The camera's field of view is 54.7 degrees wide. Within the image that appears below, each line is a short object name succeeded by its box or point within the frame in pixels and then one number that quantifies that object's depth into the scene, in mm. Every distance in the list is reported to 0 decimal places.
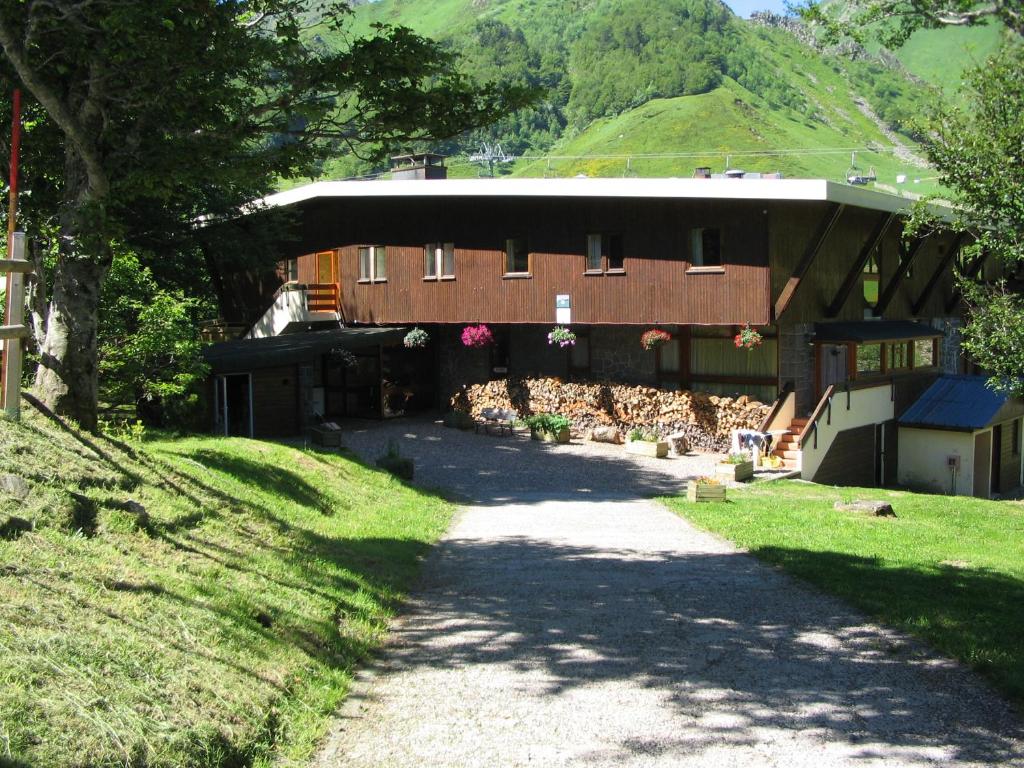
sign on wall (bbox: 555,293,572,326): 25062
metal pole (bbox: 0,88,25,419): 8480
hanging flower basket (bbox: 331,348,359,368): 25906
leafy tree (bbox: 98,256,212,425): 15383
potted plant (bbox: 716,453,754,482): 19609
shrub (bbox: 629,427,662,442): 23388
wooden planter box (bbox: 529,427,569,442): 24422
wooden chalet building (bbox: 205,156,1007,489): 22859
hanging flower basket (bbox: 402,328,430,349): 26453
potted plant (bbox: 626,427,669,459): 22953
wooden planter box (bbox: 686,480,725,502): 16406
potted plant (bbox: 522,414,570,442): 24375
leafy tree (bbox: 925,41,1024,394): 17344
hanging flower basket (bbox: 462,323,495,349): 25812
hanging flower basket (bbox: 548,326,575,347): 24703
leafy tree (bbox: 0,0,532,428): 9844
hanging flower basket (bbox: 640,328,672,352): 23703
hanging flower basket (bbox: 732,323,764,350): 22359
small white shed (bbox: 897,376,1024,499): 25531
